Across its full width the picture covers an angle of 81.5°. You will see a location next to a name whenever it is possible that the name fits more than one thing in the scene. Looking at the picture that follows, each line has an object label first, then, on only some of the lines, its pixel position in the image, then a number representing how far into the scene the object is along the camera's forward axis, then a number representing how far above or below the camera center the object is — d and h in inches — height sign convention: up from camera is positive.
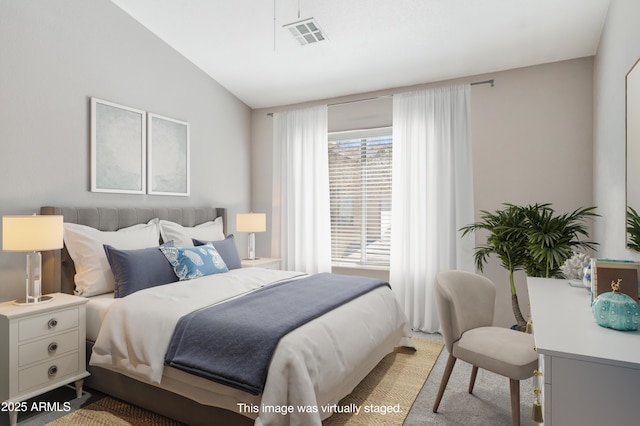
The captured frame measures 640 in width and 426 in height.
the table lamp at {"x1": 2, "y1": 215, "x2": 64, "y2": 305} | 91.7 -6.4
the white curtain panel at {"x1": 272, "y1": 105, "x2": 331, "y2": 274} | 178.5 +11.0
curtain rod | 145.3 +52.3
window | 173.3 +8.0
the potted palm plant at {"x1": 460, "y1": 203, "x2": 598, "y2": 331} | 109.1 -8.8
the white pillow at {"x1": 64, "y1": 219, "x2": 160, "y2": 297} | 110.3 -13.6
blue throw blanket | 72.4 -25.4
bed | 70.7 -32.1
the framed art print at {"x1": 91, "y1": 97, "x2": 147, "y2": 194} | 127.0 +23.5
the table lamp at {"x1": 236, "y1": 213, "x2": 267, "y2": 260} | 172.7 -4.6
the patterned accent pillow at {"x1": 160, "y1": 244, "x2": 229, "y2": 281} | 120.6 -16.1
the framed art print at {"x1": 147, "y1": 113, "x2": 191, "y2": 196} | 146.3 +23.6
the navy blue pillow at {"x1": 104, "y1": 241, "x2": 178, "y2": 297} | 107.9 -16.8
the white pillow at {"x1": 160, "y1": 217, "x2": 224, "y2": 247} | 139.7 -7.8
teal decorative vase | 51.2 -13.9
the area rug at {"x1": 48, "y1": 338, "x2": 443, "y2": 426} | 87.7 -49.1
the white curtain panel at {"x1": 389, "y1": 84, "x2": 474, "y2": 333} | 149.4 +8.3
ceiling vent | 109.0 +56.7
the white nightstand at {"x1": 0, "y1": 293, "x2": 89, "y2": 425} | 85.4 -33.2
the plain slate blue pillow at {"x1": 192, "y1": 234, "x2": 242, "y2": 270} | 141.9 -14.5
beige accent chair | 76.8 -28.8
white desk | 43.2 -19.5
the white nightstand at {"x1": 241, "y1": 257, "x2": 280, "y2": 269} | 162.9 -22.4
